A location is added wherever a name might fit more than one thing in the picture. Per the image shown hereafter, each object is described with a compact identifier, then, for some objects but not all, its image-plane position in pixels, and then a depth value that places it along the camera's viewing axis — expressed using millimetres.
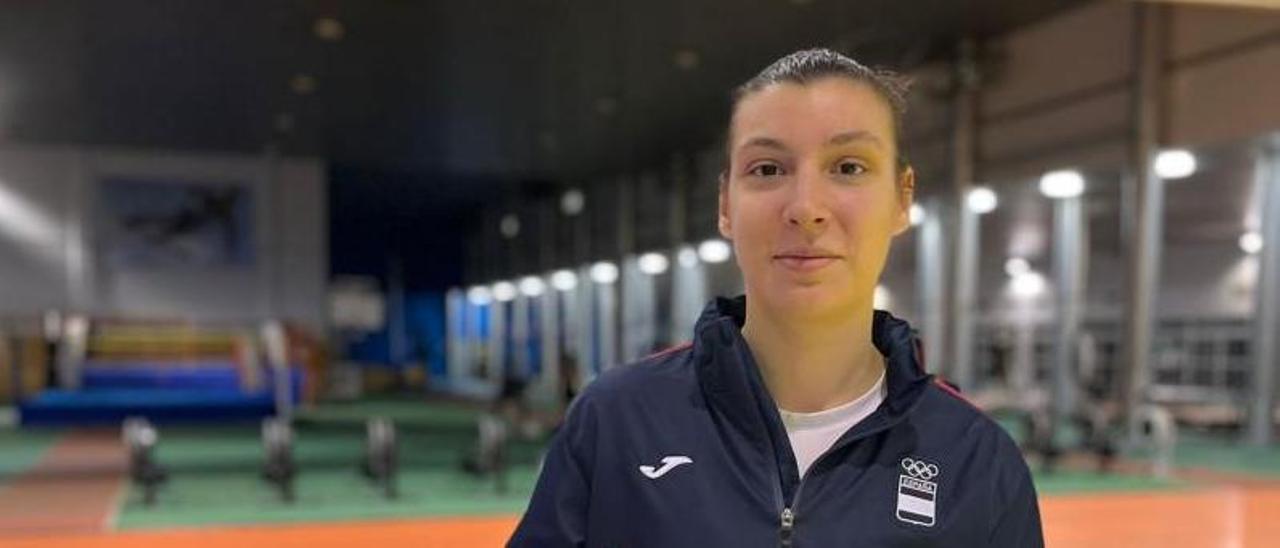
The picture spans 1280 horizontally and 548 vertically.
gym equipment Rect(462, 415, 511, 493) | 8016
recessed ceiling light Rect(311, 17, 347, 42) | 10641
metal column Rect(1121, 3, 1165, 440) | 10070
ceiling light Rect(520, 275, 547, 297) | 25344
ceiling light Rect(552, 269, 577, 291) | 23266
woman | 1049
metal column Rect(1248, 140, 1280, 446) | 10508
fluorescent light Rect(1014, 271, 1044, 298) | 17781
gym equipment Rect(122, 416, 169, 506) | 7355
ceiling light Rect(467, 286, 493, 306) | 29853
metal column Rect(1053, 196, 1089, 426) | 11797
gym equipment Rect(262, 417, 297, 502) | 7477
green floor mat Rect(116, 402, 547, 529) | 6797
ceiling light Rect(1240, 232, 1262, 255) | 10758
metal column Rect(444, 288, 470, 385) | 31812
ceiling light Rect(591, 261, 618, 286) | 20891
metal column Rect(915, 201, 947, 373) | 12516
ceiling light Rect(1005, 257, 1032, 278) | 18105
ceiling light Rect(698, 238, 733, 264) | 14986
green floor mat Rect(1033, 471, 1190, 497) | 7655
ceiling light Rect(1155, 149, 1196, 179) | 10156
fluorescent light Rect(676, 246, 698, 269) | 17219
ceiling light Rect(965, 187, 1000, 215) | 12188
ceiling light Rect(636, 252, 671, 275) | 18438
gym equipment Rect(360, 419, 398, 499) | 7516
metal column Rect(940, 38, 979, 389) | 12047
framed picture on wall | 18188
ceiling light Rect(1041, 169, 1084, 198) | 11242
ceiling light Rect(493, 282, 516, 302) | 27506
